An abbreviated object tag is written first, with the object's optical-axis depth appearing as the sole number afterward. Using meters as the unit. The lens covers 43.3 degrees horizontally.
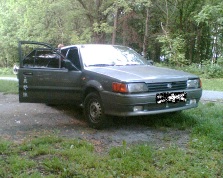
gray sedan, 4.64
